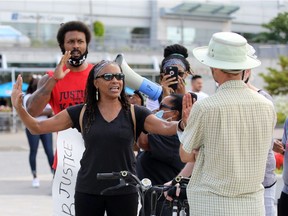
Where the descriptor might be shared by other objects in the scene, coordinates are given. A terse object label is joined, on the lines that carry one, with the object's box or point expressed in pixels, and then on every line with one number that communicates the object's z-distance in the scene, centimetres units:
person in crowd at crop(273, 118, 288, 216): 722
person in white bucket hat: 501
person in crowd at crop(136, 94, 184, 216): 671
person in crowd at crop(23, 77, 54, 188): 1487
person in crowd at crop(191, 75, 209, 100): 1605
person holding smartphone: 756
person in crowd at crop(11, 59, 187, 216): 624
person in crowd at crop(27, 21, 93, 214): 731
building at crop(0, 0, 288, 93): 6957
